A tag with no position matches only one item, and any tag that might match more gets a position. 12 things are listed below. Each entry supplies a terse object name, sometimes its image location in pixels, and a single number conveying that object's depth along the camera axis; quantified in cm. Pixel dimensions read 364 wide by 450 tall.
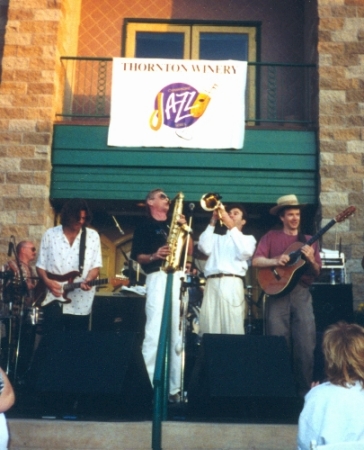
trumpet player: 673
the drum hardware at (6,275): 731
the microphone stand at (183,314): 599
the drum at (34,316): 694
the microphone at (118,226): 1044
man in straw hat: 648
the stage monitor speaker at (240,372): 527
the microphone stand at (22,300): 699
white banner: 958
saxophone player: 612
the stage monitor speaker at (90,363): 533
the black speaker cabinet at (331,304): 720
